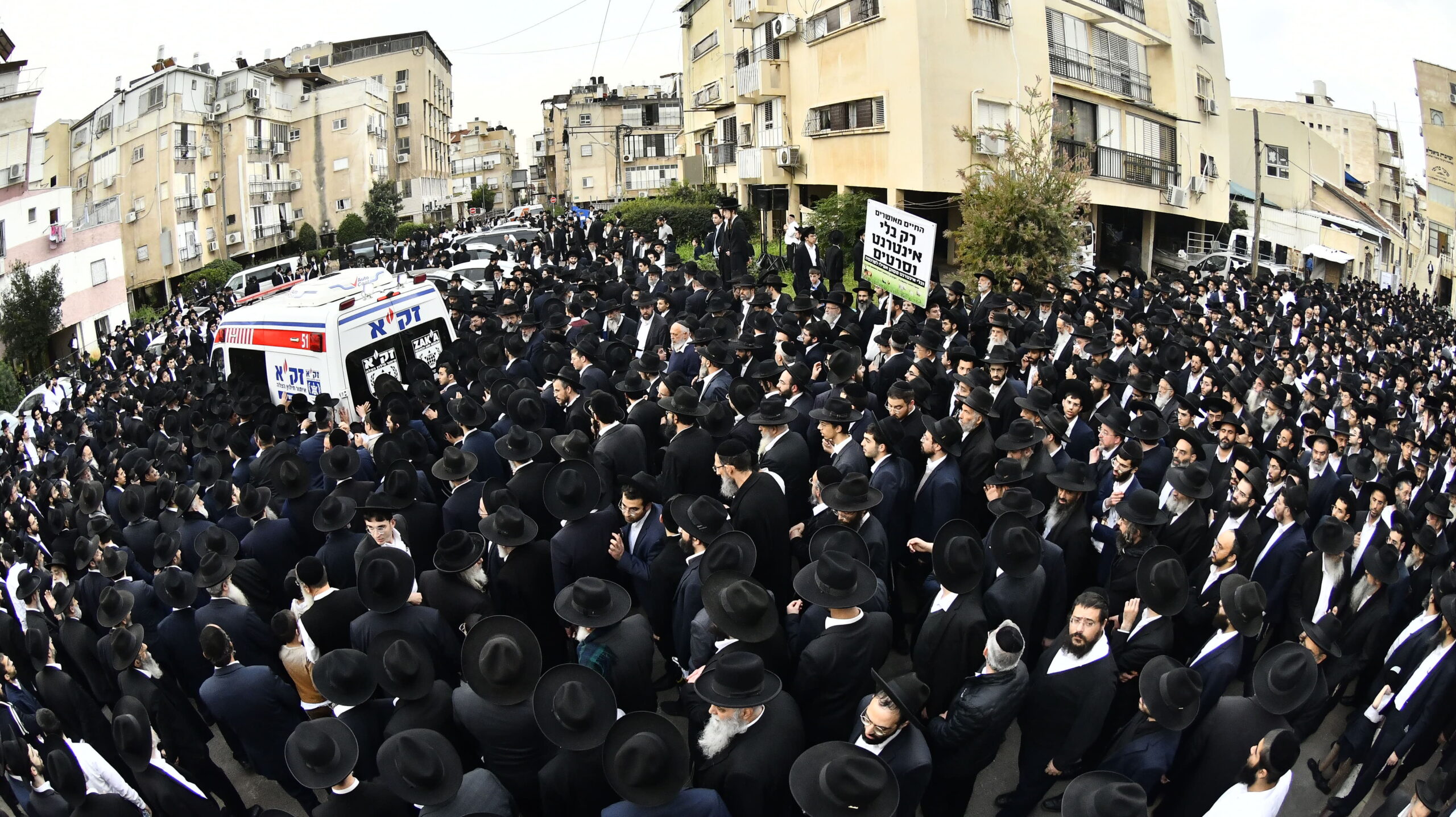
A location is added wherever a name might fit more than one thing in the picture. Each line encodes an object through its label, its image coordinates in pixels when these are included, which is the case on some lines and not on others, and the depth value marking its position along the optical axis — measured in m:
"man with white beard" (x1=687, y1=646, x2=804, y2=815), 3.55
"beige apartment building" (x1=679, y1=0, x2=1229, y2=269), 21.38
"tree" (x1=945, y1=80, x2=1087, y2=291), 14.24
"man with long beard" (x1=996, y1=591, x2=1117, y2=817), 4.12
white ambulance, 8.91
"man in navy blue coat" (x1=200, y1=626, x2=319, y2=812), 4.55
